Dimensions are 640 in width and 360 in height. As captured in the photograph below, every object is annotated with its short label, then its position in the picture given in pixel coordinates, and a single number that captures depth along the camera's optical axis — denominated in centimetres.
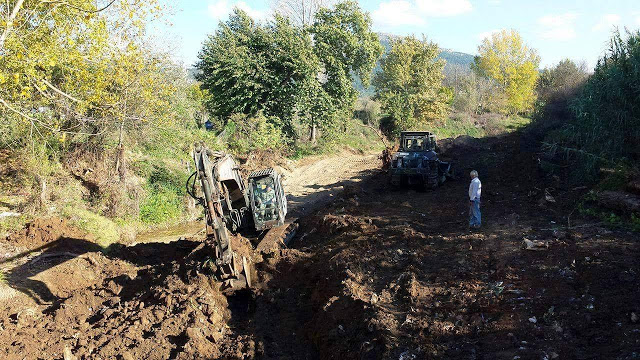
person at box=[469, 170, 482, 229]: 1104
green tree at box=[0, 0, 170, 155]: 997
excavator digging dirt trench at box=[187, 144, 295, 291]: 854
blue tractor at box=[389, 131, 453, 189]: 1695
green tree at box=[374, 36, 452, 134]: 3344
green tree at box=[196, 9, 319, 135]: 2308
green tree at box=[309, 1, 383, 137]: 2648
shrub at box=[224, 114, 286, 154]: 2311
